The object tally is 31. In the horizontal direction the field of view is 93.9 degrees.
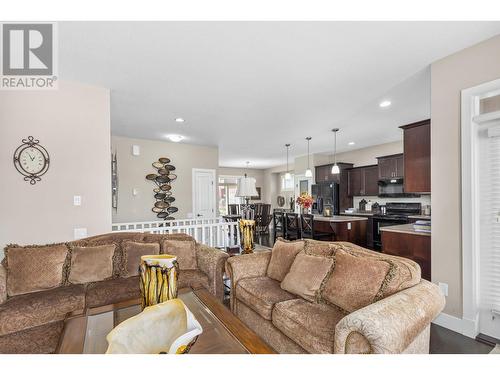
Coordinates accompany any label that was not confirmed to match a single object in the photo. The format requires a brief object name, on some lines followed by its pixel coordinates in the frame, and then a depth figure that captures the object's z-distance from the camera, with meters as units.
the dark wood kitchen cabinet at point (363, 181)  6.24
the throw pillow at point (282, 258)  2.29
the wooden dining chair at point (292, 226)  4.94
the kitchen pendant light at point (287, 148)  6.14
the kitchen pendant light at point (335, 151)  4.78
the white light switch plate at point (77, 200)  2.71
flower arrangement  5.16
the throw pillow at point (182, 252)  2.72
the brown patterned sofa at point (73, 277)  1.80
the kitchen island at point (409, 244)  2.67
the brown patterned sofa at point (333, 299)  1.19
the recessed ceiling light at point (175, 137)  4.93
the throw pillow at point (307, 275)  1.85
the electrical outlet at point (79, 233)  2.73
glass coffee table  1.22
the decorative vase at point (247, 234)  2.86
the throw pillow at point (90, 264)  2.31
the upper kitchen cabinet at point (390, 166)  5.47
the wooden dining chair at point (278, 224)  5.42
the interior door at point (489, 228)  1.99
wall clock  2.49
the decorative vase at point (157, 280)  1.39
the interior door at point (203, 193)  5.88
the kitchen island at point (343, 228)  4.78
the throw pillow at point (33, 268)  2.06
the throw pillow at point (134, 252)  2.52
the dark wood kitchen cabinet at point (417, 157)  2.80
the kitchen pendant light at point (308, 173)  6.19
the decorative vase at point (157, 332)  1.03
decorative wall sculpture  5.33
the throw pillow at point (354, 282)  1.57
